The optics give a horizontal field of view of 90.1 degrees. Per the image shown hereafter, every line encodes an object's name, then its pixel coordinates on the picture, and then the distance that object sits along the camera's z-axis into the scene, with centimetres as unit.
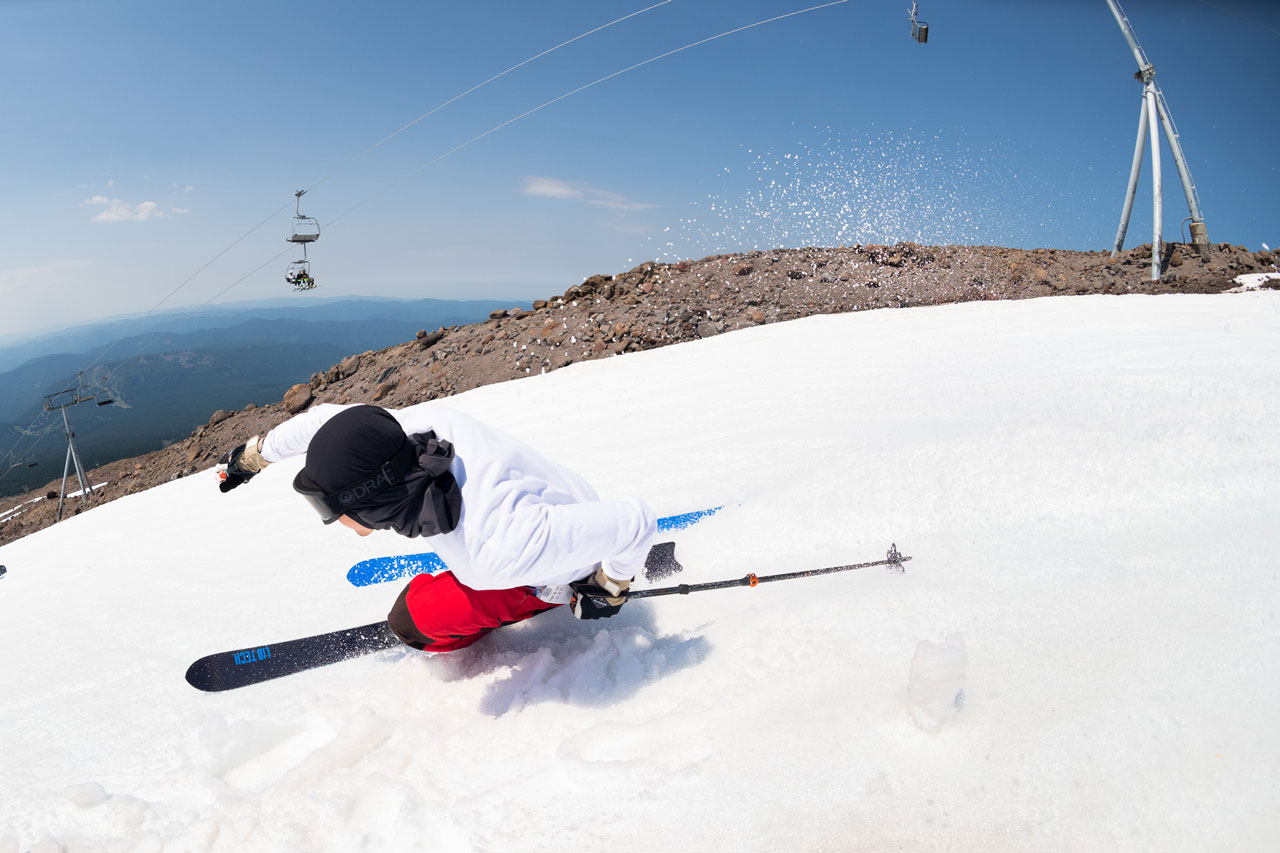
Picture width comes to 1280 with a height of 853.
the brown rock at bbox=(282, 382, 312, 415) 1648
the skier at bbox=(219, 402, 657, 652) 234
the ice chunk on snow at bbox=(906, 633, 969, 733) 217
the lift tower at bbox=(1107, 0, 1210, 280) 1326
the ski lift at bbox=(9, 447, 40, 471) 2527
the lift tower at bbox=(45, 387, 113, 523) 2389
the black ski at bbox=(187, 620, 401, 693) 327
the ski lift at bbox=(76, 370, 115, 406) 2376
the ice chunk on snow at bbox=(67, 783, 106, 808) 252
